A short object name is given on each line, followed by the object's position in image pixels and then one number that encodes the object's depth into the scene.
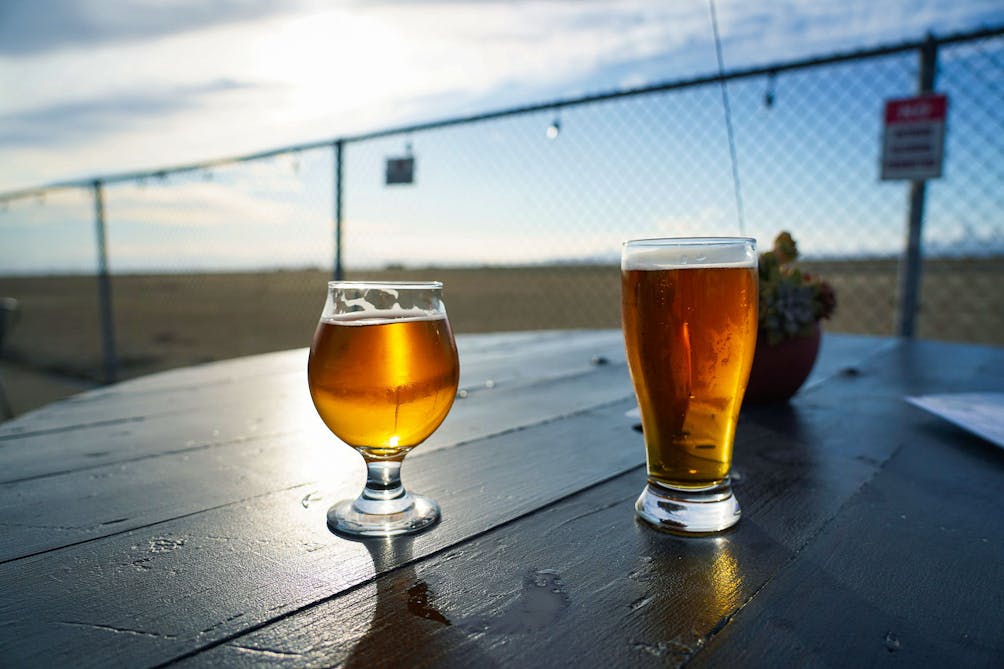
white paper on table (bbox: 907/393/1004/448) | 0.77
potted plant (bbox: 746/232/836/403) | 0.98
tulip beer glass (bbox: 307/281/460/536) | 0.55
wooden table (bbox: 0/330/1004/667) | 0.36
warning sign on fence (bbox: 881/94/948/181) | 2.48
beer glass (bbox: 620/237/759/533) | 0.56
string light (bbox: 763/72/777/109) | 2.92
